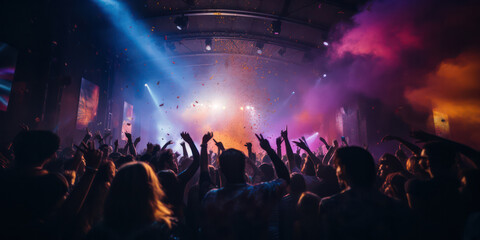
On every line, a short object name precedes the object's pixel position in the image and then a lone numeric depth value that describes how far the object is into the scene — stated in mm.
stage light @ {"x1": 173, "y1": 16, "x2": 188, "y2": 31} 10492
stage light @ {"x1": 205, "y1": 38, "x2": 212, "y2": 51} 12786
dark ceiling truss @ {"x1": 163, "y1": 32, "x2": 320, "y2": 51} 12391
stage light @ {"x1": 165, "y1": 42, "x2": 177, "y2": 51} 13147
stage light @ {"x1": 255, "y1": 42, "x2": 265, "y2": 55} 12805
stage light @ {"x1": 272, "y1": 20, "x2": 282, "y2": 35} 10727
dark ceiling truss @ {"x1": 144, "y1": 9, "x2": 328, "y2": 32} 10250
